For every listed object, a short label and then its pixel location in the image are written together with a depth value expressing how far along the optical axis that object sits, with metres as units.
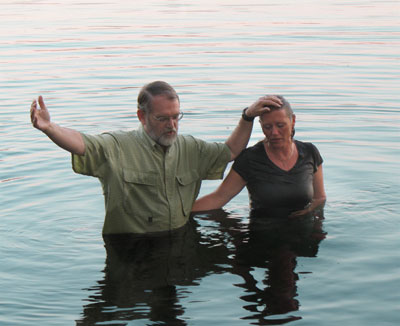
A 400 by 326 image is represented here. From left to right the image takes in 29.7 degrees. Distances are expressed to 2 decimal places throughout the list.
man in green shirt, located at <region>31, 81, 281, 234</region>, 6.65
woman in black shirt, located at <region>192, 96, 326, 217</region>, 7.30
